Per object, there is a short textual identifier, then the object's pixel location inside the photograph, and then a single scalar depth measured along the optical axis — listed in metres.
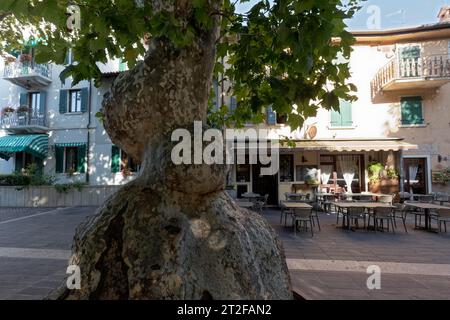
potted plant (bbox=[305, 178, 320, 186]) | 14.77
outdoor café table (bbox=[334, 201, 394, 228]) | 8.79
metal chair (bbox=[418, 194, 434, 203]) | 12.60
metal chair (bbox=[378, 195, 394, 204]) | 10.54
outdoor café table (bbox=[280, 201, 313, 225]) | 8.48
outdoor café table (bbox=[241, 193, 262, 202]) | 11.94
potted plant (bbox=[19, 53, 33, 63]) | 16.78
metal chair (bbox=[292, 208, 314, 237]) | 8.38
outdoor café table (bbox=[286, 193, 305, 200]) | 12.84
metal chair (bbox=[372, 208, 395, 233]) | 8.83
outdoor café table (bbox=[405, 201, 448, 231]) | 8.86
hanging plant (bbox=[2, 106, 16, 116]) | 17.08
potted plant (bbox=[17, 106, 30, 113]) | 17.13
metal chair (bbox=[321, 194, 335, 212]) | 13.35
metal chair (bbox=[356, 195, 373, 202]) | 12.78
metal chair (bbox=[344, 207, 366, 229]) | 9.12
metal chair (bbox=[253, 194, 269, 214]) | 11.05
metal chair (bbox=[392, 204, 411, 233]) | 10.19
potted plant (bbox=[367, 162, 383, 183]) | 14.71
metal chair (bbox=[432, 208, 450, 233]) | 8.41
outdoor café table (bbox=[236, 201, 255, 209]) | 9.45
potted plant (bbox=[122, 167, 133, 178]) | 16.59
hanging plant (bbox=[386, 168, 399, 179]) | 14.51
